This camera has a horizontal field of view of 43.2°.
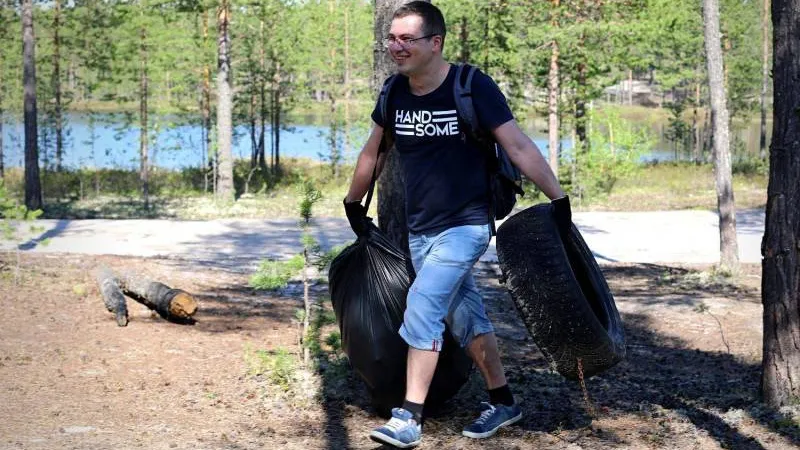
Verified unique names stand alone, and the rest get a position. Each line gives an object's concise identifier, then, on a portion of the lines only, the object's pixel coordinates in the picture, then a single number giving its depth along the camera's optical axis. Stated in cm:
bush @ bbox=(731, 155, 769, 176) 3012
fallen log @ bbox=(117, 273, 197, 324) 794
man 449
